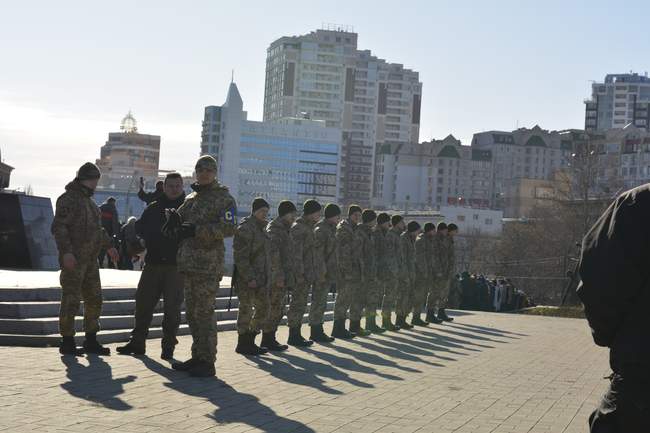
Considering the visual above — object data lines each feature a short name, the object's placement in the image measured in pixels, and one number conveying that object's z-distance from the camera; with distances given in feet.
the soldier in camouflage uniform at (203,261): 34.96
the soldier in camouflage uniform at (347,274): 56.70
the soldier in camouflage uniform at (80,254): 36.70
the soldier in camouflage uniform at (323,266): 52.29
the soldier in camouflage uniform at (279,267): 45.09
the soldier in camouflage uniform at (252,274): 42.34
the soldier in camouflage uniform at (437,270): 75.10
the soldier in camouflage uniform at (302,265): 49.83
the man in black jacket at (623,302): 13.43
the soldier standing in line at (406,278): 67.00
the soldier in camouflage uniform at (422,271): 71.87
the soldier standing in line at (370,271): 59.16
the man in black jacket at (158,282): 38.78
